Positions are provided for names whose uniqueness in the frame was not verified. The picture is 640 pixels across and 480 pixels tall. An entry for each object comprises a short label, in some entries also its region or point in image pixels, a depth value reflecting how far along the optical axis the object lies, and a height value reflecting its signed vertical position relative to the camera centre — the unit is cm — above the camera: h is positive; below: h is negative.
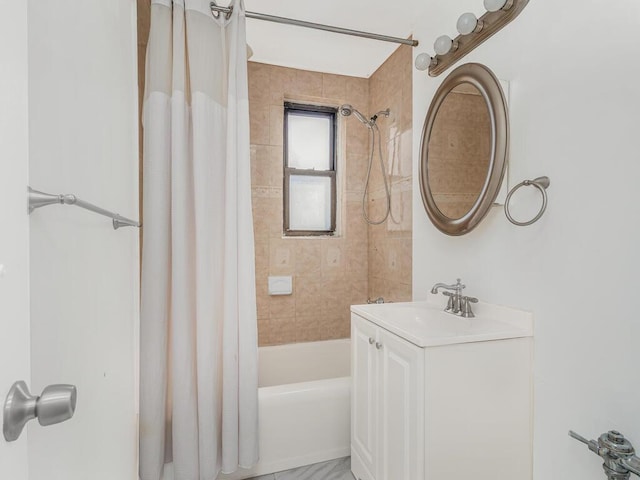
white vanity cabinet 103 -52
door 61 +0
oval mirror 123 +37
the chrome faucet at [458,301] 133 -26
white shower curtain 143 -7
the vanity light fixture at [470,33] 120 +83
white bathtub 160 -92
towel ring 104 +16
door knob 40 -21
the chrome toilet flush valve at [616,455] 81 -54
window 251 +52
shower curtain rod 154 +105
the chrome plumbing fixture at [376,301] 210 -42
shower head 219 +83
